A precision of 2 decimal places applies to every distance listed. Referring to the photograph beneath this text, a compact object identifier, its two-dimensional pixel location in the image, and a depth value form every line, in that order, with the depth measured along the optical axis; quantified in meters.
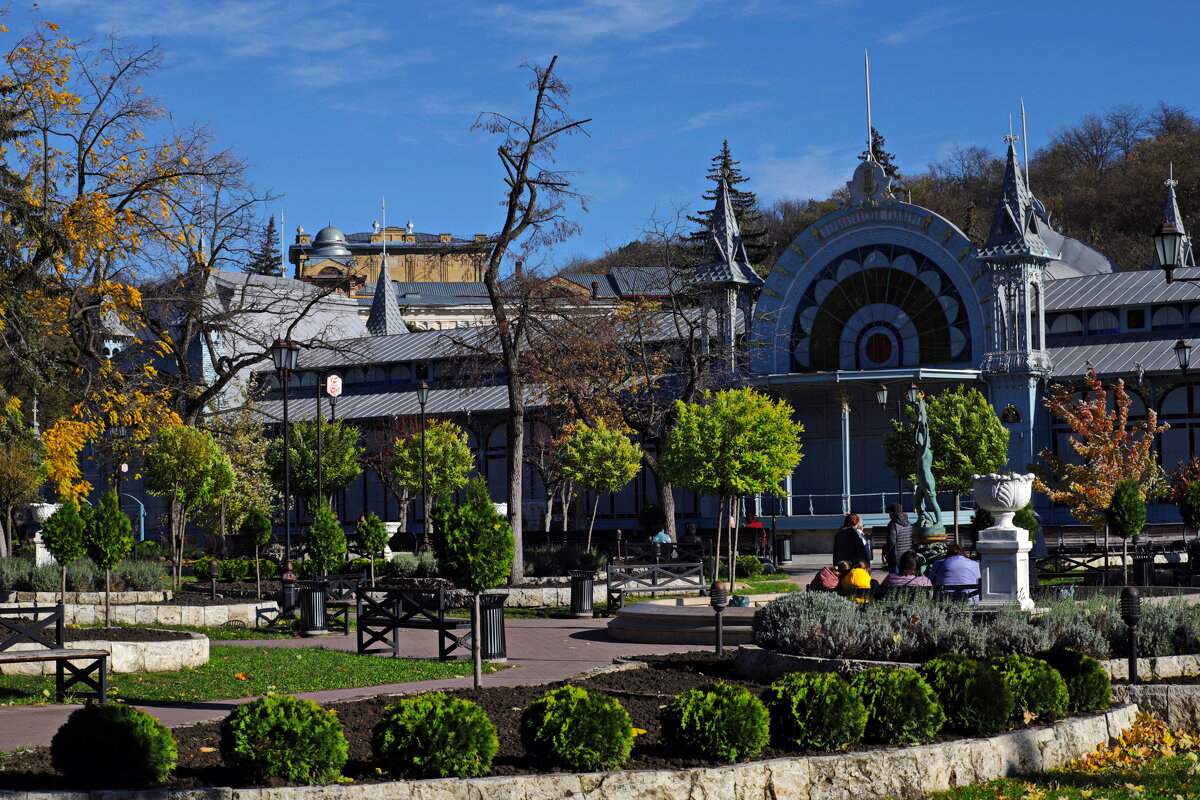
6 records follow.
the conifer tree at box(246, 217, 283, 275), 121.06
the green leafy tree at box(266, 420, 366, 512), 48.31
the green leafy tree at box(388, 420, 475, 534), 47.34
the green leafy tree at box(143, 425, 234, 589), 33.59
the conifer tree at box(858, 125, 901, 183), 88.75
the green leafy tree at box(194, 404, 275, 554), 45.16
